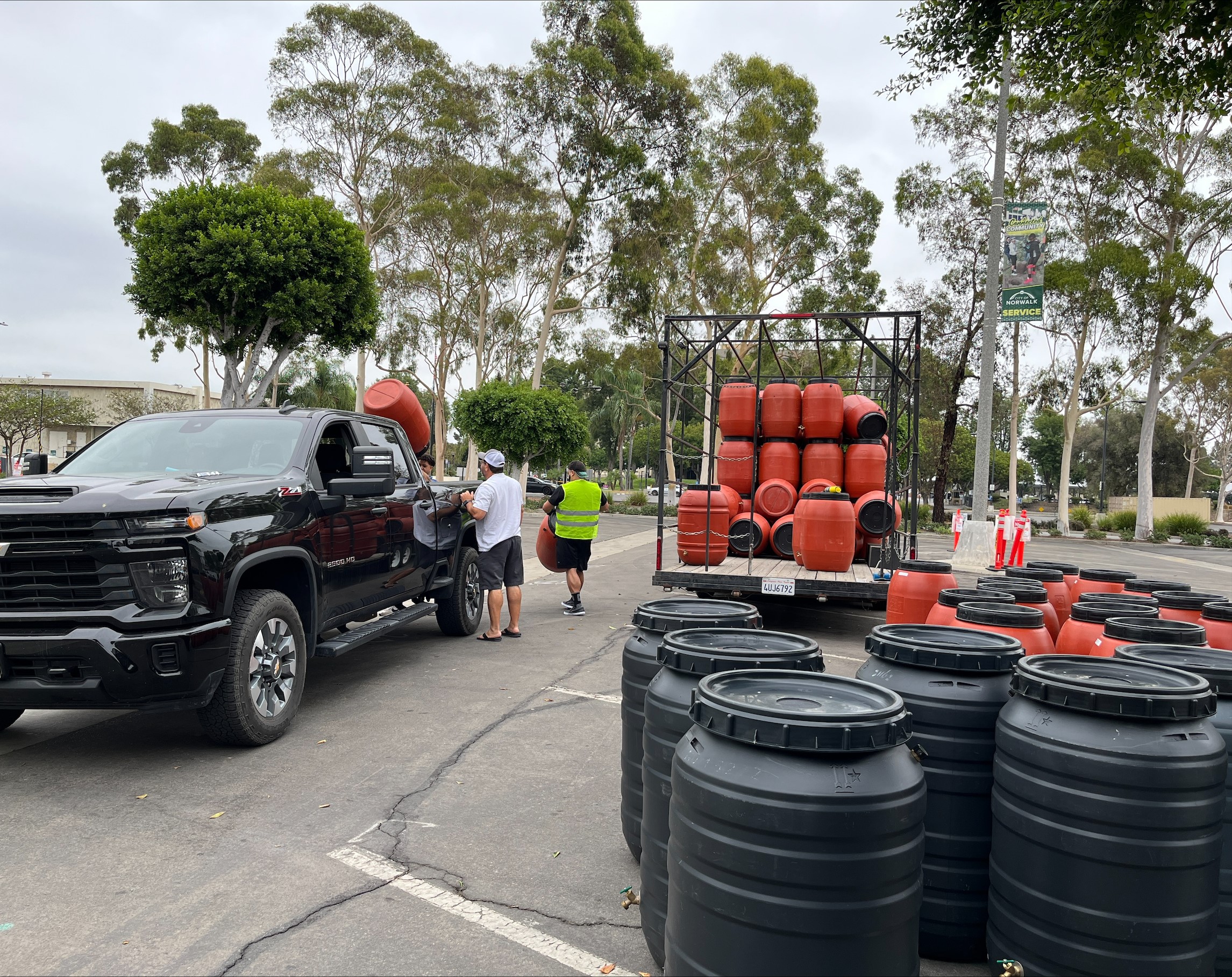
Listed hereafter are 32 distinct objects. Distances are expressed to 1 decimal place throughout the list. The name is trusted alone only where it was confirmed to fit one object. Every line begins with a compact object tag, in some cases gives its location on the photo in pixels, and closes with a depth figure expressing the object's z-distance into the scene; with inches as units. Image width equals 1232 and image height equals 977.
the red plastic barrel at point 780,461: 417.4
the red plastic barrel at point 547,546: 411.8
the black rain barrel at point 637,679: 133.4
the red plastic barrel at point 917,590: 243.8
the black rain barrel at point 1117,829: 90.1
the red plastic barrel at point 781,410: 421.1
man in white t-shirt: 321.7
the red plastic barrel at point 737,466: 428.8
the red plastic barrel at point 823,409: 411.8
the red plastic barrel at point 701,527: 370.9
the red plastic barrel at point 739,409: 427.5
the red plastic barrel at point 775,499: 406.6
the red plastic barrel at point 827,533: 348.5
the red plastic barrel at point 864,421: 414.9
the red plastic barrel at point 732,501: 392.2
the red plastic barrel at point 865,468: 407.5
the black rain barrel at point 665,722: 109.7
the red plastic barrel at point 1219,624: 157.6
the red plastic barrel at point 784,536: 396.8
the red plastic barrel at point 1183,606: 176.6
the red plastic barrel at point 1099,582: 228.5
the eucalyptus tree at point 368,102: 1152.2
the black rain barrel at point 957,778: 109.9
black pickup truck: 167.0
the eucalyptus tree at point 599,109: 1125.1
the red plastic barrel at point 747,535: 399.2
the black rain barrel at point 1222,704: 105.5
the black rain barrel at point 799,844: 78.5
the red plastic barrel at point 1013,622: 149.9
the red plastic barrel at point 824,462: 411.8
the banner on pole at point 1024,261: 633.0
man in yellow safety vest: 387.9
